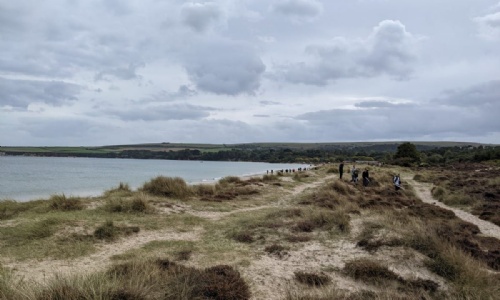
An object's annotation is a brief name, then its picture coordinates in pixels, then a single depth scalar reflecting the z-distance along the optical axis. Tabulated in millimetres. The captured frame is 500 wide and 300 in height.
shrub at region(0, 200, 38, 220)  13805
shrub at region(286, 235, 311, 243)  10962
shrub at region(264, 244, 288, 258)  9695
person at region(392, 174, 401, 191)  27417
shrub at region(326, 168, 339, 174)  51812
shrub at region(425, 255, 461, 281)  7848
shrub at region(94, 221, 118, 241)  11000
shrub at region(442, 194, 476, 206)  22719
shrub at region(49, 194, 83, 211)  14914
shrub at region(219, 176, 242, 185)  29030
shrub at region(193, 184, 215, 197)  21453
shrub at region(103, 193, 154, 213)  14805
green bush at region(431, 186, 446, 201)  26103
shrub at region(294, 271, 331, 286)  7465
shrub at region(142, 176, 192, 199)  19406
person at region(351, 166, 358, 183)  31750
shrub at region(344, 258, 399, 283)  7809
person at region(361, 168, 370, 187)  30312
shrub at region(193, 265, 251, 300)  6378
